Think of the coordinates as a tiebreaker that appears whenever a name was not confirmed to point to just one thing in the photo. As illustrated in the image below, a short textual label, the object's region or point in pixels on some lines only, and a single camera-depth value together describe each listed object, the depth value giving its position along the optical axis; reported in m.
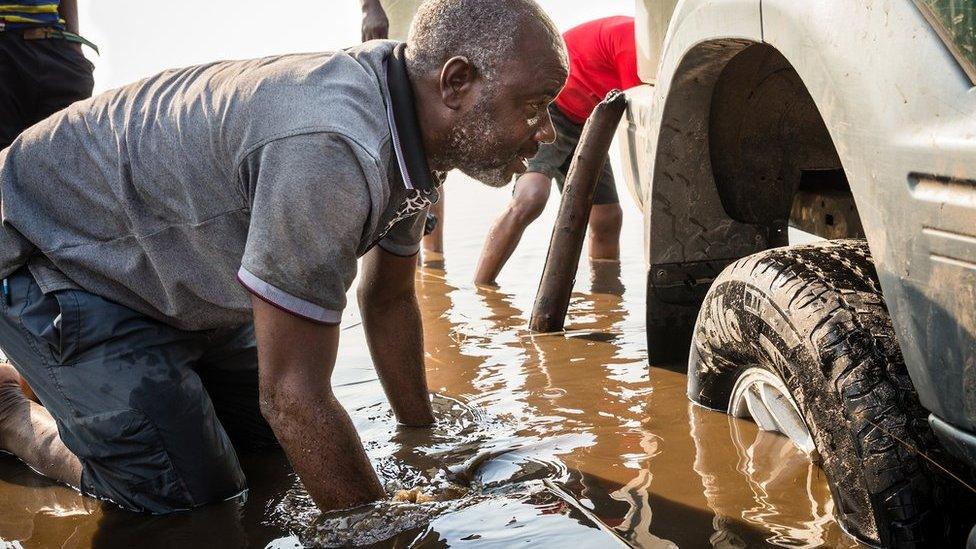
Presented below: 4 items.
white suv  1.61
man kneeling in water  2.11
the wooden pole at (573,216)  4.13
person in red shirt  5.46
